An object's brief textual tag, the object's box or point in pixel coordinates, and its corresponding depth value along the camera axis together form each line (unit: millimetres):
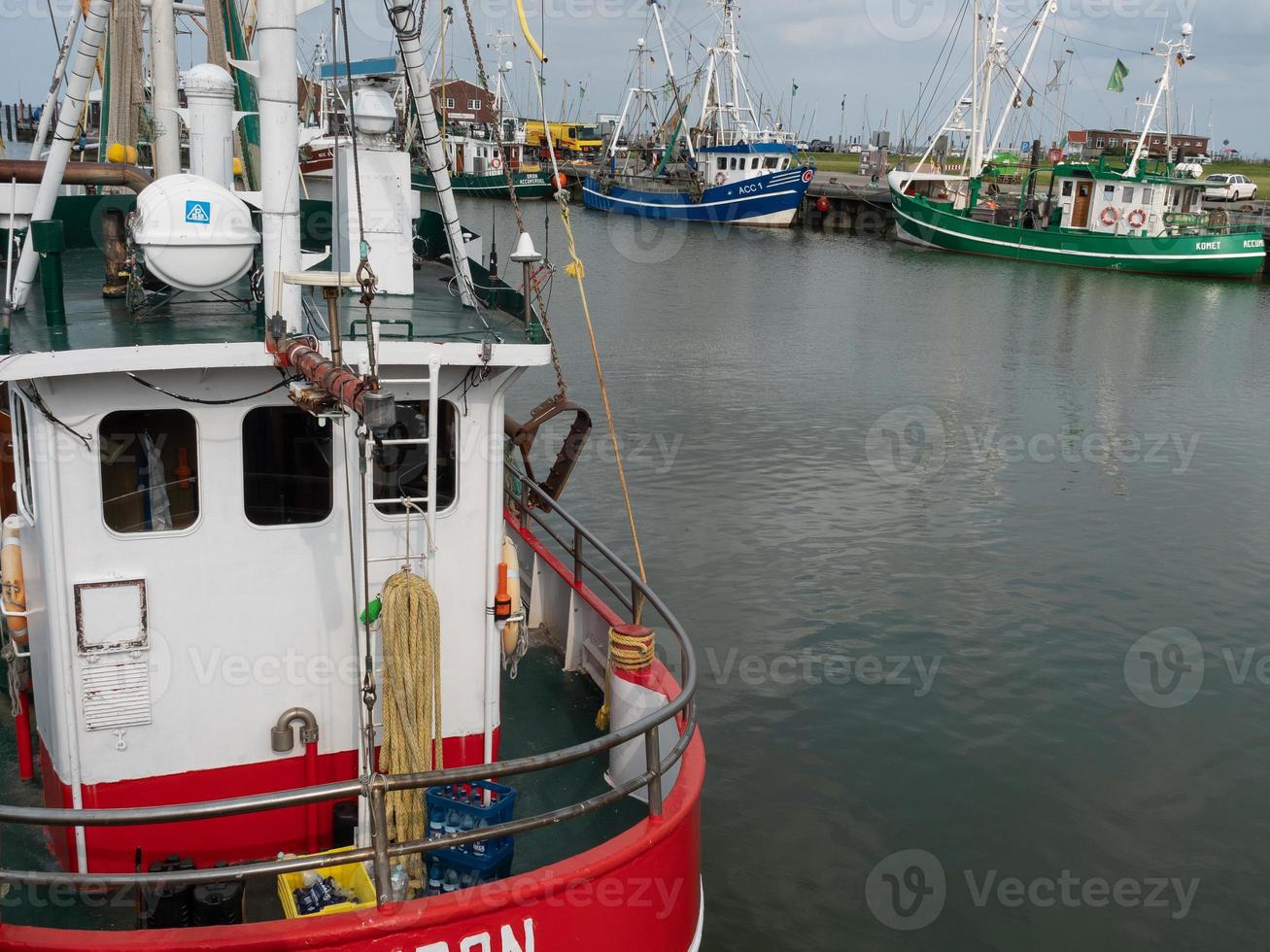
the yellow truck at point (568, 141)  103188
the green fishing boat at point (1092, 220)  50938
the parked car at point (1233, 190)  65062
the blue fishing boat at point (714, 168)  69750
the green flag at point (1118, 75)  60656
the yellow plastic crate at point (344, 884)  5508
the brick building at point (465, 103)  107812
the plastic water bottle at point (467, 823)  6086
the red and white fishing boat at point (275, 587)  5473
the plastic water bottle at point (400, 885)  4930
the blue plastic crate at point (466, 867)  5789
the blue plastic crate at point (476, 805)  5910
